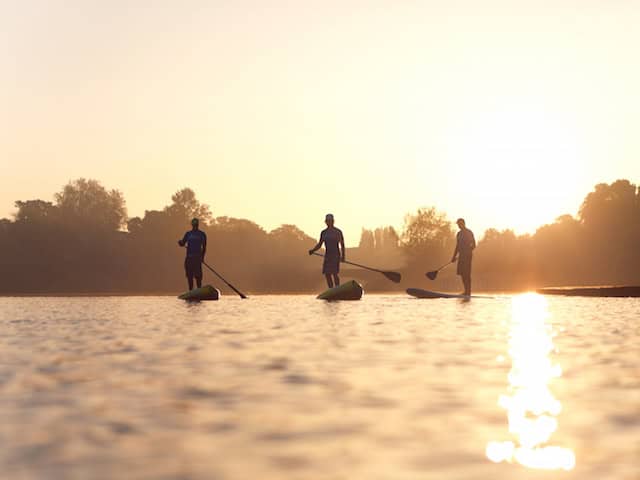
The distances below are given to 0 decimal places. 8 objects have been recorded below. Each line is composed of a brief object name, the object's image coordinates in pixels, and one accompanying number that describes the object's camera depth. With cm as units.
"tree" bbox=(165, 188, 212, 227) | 8988
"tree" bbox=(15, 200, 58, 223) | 8744
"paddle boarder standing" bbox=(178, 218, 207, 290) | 2323
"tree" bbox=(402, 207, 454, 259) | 7256
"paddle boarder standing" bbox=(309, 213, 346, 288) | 2269
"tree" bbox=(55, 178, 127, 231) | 9131
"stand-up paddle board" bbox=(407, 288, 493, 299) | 2392
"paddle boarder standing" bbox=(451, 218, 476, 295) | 2361
